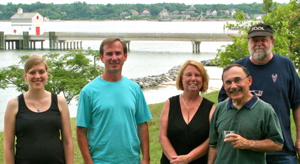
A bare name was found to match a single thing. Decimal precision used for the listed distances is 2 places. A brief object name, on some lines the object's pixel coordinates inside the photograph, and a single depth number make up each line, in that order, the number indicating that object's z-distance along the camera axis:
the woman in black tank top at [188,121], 4.61
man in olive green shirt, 4.00
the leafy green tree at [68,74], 20.34
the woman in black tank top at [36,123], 4.36
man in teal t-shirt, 4.39
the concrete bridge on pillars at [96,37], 70.75
